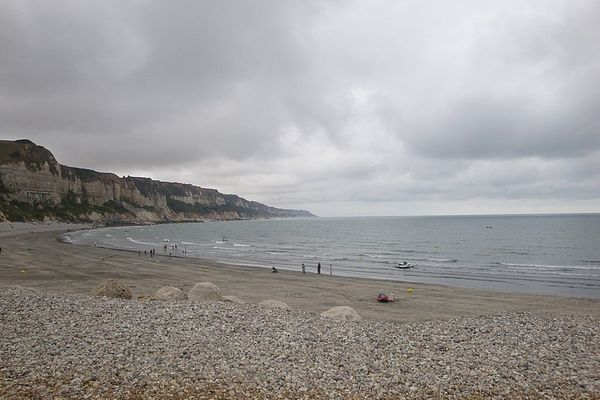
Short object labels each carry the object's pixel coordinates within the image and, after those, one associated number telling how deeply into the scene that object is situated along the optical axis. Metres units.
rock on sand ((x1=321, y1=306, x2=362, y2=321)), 14.71
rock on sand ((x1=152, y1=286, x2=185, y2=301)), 16.01
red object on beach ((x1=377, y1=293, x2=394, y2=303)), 26.08
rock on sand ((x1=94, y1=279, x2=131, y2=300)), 16.48
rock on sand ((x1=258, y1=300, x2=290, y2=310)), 16.36
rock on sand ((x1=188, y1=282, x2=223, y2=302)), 16.25
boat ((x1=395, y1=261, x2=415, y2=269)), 47.19
